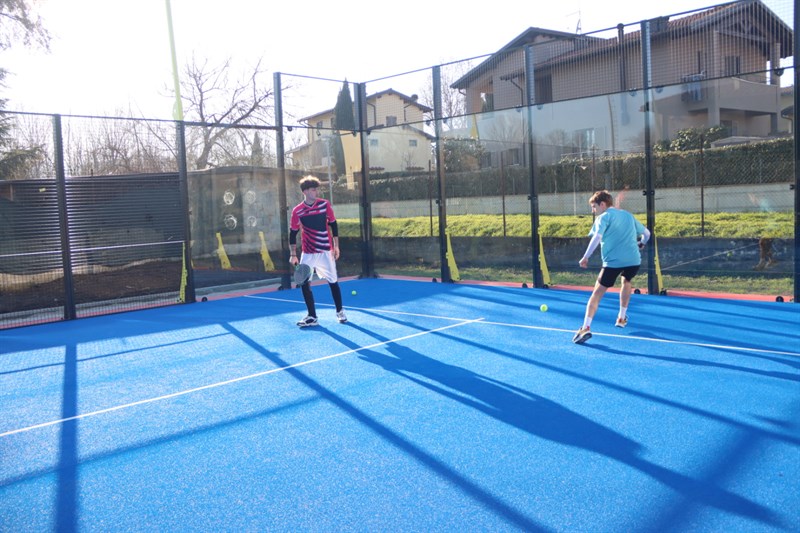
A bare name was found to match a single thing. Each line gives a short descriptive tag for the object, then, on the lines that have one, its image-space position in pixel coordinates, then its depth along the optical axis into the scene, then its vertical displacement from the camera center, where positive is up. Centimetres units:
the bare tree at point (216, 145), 1299 +158
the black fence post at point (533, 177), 1123 +52
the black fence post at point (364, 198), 1351 +37
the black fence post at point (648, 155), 1002 +73
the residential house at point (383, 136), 1325 +164
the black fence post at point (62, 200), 988 +46
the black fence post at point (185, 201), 1122 +40
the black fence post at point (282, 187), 1223 +62
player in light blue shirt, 735 -47
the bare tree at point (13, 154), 974 +118
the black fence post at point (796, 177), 896 +23
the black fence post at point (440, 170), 1234 +80
